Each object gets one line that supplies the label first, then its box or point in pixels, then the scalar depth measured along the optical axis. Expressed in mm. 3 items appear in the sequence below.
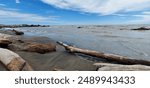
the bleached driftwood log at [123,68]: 2169
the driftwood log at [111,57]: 2813
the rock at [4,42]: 3375
